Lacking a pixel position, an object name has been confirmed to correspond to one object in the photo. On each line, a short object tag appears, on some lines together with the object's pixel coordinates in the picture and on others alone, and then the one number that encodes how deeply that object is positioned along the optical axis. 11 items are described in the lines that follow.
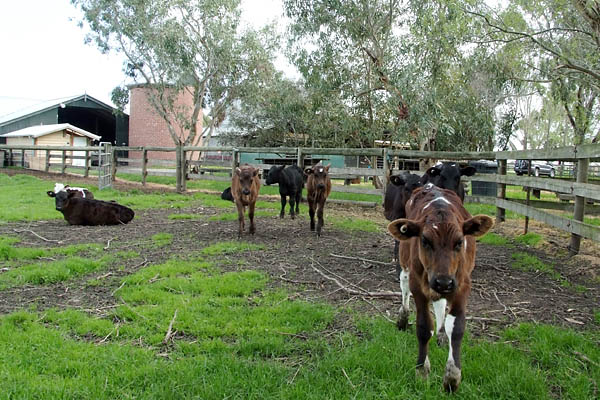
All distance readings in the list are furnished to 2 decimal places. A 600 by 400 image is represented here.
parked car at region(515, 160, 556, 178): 27.91
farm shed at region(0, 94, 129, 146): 37.22
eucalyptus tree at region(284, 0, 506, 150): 14.77
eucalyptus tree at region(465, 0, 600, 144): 10.63
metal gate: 17.46
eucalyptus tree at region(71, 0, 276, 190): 23.64
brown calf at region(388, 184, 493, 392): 3.05
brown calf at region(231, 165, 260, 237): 9.06
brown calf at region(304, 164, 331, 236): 9.79
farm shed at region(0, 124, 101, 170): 31.64
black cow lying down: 10.06
